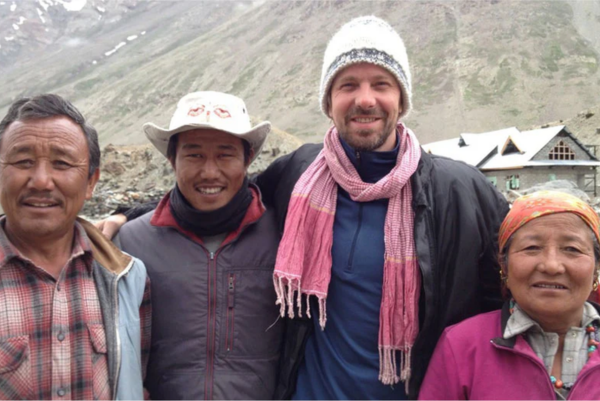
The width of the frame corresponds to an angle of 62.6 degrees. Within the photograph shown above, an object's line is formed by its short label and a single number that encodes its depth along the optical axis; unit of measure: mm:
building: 28375
